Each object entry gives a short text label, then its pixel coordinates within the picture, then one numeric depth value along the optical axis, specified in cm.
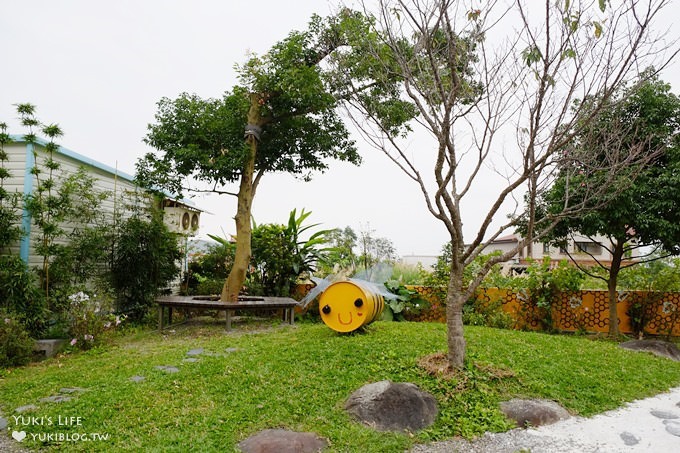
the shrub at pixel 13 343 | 554
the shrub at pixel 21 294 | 606
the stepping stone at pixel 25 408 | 398
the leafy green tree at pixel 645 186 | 696
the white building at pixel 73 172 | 677
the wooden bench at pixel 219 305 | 745
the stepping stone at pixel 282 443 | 333
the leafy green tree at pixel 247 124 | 768
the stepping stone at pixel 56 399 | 421
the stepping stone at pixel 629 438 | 366
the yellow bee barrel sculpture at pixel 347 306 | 623
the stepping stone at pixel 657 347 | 667
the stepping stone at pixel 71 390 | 448
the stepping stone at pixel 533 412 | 396
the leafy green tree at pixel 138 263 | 860
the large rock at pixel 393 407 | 382
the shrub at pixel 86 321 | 638
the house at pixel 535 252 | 1443
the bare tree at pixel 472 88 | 425
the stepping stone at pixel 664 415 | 424
